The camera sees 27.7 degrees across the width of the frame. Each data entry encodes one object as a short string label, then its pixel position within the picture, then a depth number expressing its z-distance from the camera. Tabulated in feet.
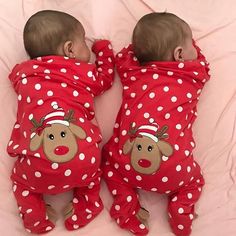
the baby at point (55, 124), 4.48
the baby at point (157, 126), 4.59
